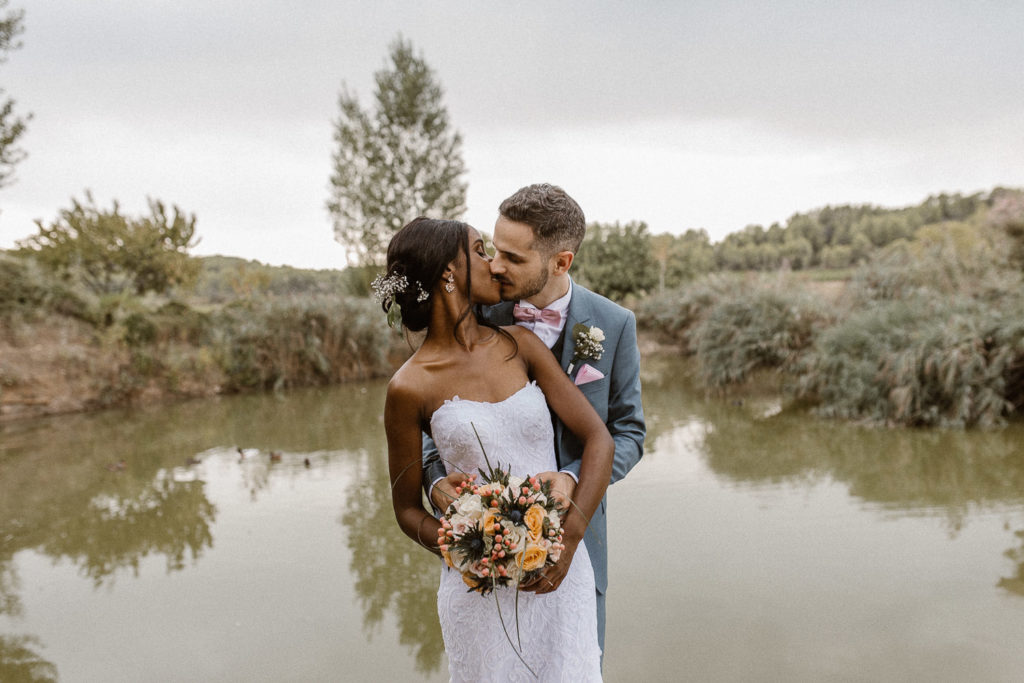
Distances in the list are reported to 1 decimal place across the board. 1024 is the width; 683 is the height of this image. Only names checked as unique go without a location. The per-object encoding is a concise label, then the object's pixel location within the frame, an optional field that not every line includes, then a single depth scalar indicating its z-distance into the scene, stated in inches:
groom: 79.0
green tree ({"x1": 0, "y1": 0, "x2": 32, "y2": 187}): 494.3
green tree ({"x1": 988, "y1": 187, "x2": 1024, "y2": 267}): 463.2
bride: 73.4
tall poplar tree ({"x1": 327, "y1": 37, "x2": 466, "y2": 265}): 1016.9
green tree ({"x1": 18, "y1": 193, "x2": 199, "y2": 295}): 659.4
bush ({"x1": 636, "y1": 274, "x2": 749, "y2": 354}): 644.7
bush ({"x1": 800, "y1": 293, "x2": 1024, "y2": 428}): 315.0
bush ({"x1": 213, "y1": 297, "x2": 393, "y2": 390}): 557.9
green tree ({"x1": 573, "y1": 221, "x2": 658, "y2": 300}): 1012.5
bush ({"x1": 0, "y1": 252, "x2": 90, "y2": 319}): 523.5
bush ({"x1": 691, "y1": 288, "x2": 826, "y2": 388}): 449.7
